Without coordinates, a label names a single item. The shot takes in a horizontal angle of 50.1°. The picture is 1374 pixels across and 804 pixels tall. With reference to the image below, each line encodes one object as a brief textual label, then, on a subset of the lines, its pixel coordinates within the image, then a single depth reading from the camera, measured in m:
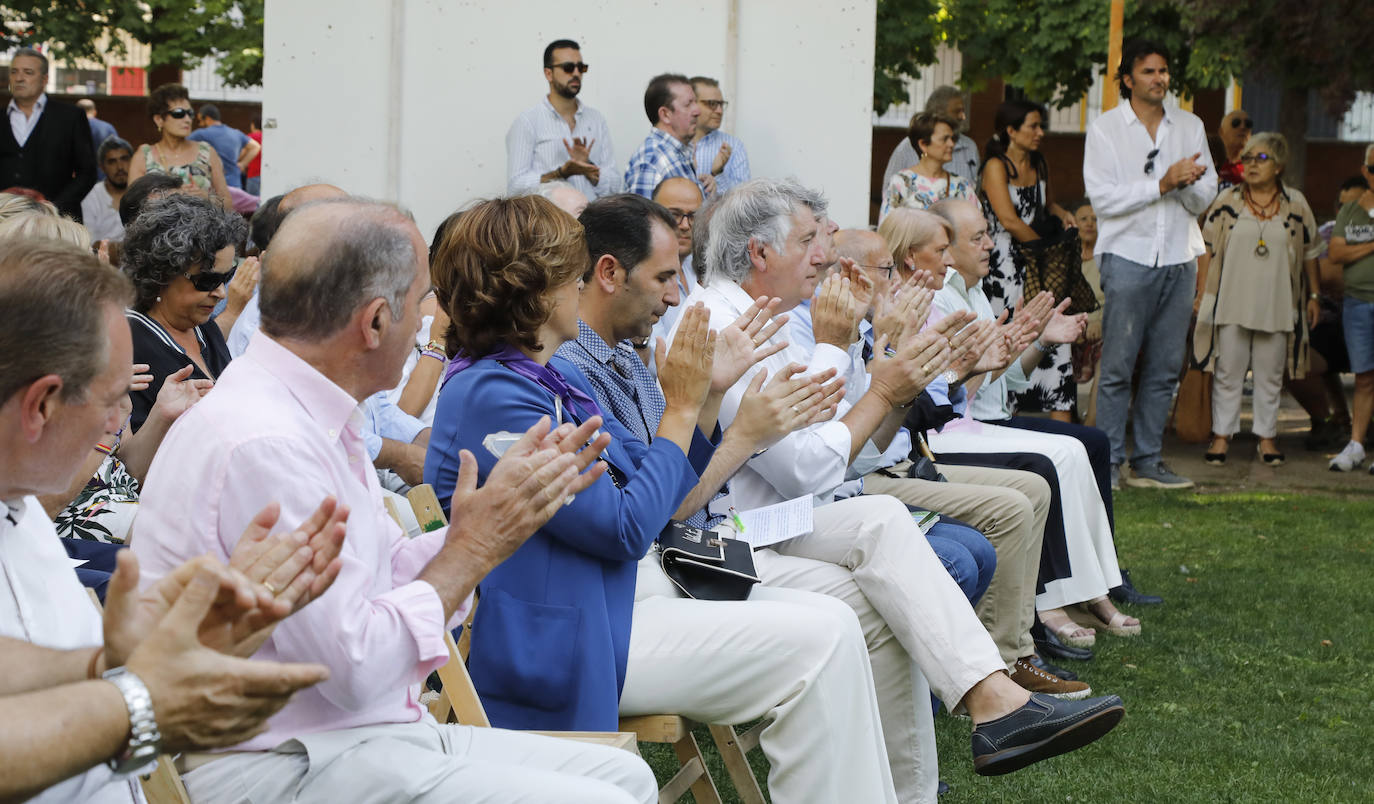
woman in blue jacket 2.94
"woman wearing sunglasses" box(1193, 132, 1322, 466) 10.14
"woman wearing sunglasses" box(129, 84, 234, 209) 9.02
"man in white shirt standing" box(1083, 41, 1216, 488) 8.72
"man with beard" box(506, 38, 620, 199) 8.05
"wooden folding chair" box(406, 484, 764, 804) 2.83
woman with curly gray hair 4.08
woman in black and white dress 8.32
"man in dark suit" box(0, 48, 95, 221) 9.60
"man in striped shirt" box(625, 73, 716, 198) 7.95
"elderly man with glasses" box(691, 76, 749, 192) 8.32
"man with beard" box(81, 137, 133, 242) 10.33
